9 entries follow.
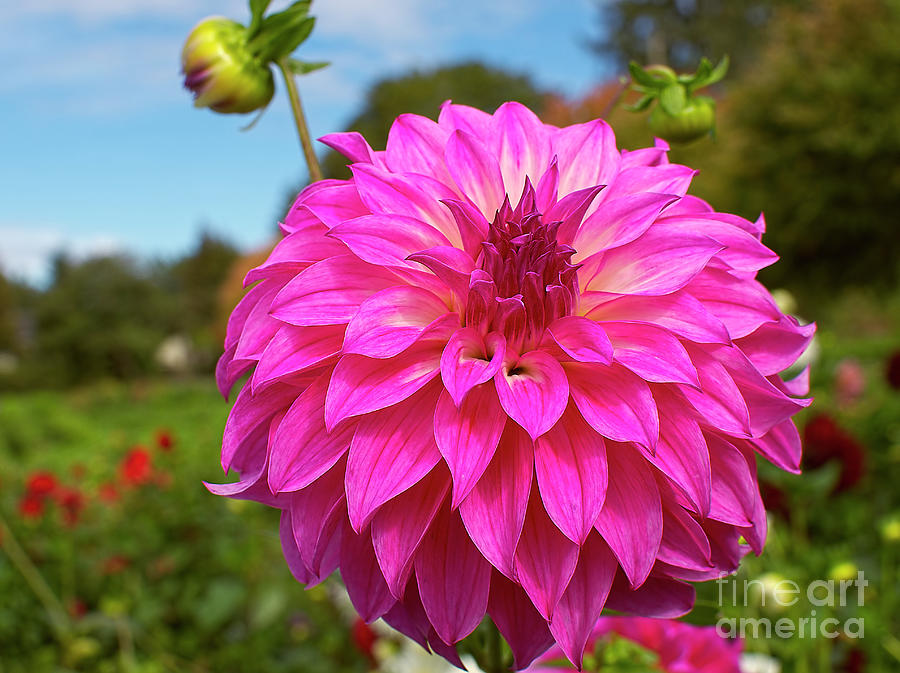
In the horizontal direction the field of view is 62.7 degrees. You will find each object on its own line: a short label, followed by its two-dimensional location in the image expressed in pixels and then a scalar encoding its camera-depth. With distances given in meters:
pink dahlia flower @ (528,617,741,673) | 0.62
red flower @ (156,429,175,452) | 2.30
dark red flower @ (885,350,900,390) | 2.40
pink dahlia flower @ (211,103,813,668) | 0.35
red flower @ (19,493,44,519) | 2.11
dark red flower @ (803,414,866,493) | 1.62
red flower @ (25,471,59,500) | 2.15
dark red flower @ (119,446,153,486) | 2.33
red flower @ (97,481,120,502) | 2.40
